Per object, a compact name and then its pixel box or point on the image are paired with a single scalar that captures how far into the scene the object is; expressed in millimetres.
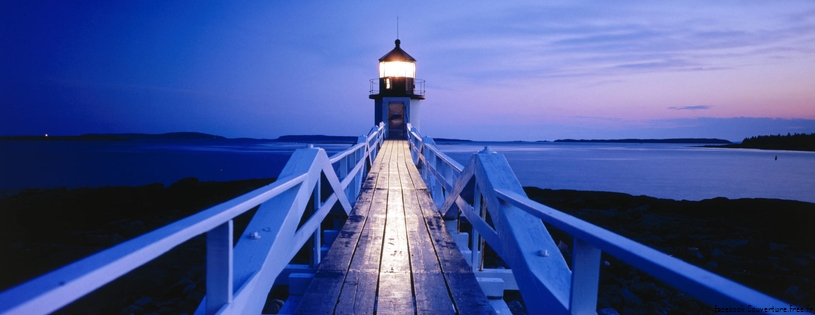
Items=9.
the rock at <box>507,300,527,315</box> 7289
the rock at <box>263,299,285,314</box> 7418
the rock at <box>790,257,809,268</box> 10561
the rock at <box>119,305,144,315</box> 7957
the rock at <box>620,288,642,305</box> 8156
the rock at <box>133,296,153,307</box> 8281
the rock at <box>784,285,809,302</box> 8008
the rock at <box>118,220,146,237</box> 14570
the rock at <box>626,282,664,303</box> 8371
